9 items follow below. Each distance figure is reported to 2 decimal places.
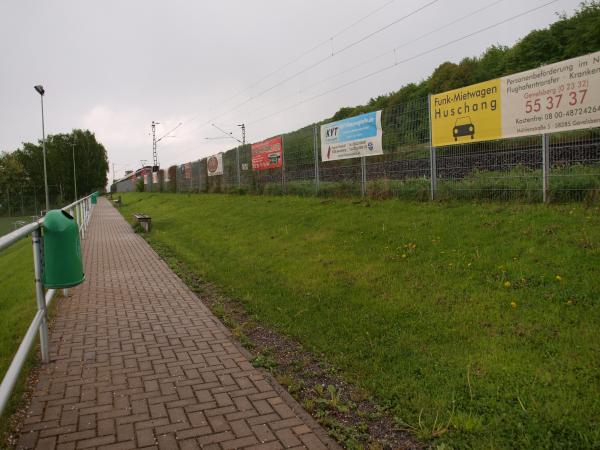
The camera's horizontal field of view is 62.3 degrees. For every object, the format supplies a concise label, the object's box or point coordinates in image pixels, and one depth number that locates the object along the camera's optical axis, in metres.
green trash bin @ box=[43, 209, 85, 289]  4.30
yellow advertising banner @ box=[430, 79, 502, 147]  8.17
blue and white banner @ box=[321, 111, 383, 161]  11.14
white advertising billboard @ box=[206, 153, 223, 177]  24.19
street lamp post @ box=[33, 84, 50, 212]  24.93
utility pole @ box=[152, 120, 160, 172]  72.89
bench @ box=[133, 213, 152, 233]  15.23
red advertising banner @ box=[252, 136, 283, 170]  16.76
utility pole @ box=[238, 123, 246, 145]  52.24
